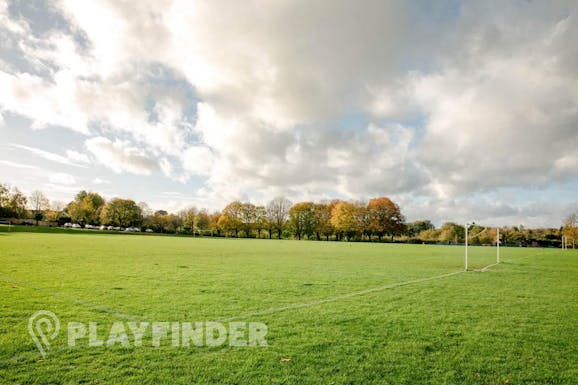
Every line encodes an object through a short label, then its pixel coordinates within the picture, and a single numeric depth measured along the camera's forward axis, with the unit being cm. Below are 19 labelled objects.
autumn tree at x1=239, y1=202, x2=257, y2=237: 11531
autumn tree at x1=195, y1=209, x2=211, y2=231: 12088
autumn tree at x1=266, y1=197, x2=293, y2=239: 11481
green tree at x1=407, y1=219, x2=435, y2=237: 14362
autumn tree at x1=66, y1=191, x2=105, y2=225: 11975
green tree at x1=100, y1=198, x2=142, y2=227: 11869
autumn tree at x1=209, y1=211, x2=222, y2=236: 11851
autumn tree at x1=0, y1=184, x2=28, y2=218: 8575
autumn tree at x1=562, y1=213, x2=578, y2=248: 8575
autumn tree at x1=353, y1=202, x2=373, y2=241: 10138
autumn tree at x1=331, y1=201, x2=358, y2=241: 10062
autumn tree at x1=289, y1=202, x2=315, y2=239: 10900
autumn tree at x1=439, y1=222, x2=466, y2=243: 9725
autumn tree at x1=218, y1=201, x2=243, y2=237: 11406
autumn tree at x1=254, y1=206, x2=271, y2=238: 11500
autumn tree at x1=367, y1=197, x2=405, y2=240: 10050
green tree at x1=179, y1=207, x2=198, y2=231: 12601
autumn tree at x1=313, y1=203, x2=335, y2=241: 10672
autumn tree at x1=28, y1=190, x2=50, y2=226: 12519
